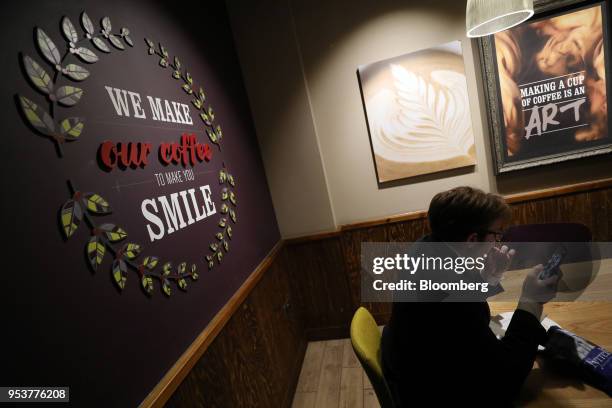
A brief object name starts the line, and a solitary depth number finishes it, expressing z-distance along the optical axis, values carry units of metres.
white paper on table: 1.01
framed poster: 2.02
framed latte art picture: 2.20
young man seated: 0.82
